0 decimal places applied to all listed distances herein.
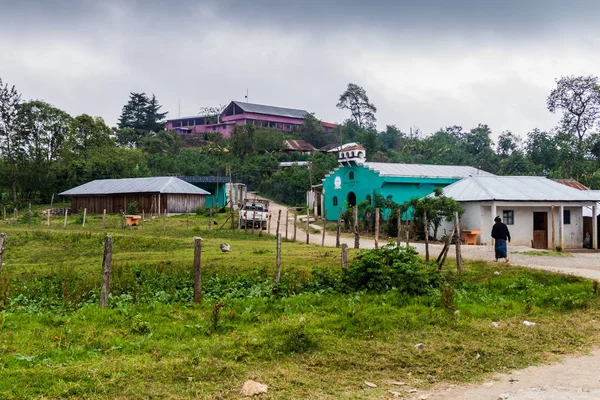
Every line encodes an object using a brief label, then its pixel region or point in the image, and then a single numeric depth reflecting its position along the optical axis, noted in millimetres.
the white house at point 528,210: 28781
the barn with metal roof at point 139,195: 46688
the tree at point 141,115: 78250
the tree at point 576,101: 52812
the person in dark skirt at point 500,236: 17969
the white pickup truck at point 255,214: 32812
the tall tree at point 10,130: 55031
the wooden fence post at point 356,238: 22281
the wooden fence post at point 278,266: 13270
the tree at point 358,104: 79312
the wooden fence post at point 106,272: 10531
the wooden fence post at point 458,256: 14724
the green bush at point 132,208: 45688
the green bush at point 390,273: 11750
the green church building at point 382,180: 38062
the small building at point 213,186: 51688
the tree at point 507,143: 62312
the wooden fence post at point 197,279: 11086
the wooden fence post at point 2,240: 11803
